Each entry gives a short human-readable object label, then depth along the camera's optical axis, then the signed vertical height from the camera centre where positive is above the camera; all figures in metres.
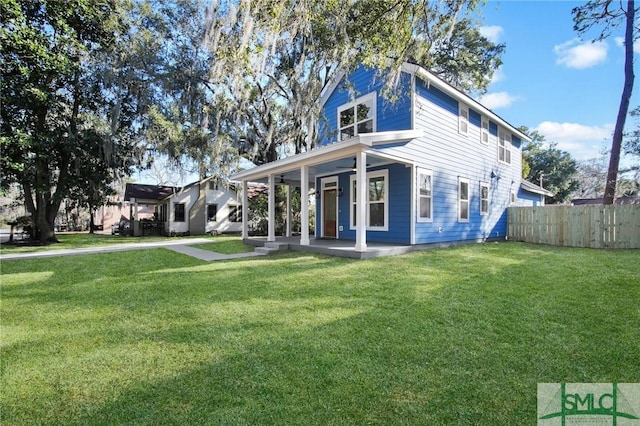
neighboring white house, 19.98 +0.62
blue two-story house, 8.60 +1.40
